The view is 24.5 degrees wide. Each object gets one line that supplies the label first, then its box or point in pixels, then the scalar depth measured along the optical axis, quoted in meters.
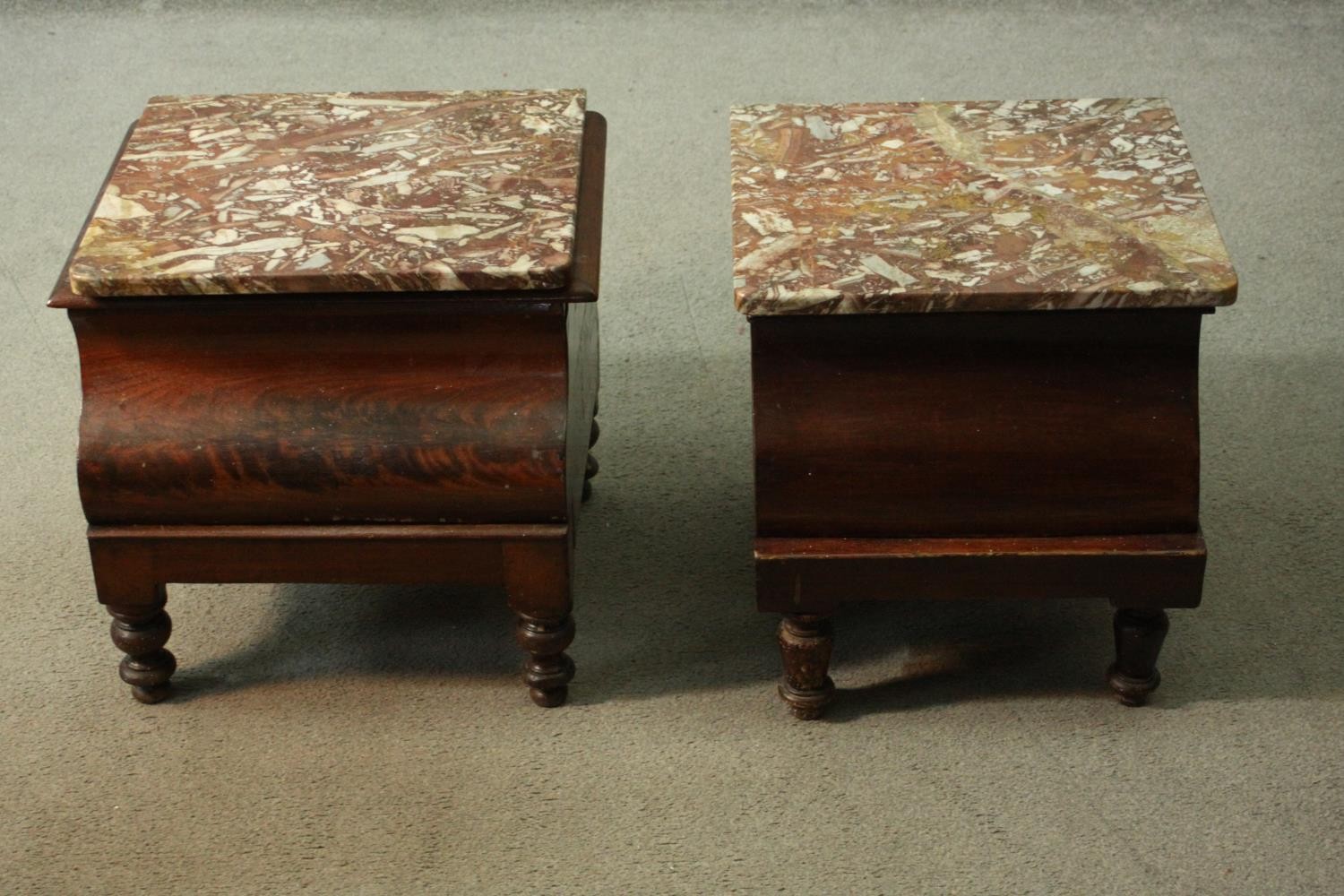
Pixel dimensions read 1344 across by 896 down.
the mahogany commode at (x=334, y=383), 2.68
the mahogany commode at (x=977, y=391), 2.64
